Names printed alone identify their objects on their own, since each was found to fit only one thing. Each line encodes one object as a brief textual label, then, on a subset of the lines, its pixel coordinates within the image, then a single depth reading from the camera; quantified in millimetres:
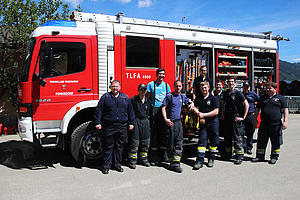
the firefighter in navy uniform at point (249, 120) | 6766
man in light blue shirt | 5613
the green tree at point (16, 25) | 9484
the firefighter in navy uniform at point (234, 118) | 5832
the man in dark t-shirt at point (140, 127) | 5504
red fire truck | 5219
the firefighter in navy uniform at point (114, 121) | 5199
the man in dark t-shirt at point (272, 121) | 5738
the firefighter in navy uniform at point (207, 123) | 5512
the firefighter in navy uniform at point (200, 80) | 6141
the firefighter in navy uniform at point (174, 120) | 5328
